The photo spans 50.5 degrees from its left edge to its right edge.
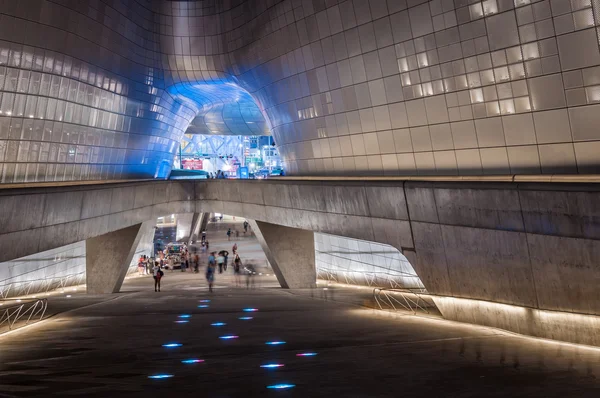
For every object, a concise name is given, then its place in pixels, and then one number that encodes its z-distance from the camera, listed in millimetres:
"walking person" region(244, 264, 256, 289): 36131
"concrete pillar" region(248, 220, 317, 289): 33719
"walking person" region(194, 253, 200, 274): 42438
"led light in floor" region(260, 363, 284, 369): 11188
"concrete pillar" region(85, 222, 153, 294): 33750
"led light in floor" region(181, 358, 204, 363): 11953
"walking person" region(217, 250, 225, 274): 39869
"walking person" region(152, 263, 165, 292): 30284
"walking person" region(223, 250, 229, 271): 41850
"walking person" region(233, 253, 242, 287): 38738
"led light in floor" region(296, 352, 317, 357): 12227
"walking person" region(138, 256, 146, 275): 46825
